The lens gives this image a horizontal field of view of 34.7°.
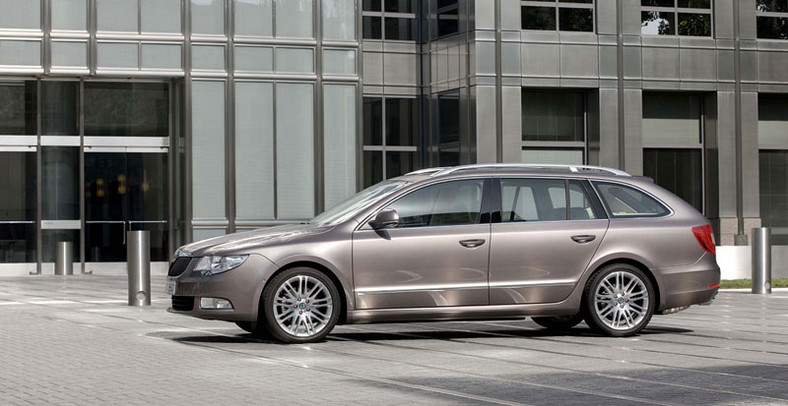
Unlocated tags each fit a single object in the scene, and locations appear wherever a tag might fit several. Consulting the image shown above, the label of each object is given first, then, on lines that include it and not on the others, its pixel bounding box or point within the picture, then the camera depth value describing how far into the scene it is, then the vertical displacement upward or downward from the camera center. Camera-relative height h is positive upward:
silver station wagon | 11.39 -0.44
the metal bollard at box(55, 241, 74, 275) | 28.45 -0.96
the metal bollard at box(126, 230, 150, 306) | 17.11 -0.70
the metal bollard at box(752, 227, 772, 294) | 19.83 -0.86
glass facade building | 28.44 +2.56
